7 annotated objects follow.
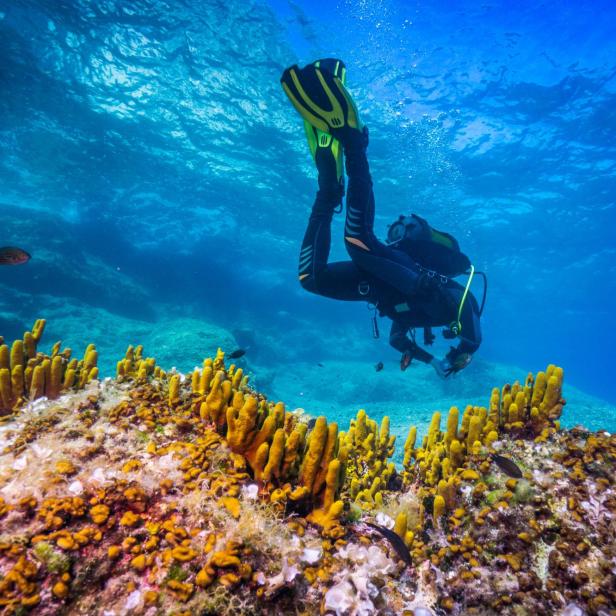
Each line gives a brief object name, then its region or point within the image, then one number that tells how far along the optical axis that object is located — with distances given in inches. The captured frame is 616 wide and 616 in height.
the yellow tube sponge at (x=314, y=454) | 85.6
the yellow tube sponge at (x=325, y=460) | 87.7
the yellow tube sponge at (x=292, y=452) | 87.3
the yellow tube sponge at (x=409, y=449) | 125.0
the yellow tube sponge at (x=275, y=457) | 83.8
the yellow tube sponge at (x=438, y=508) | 92.2
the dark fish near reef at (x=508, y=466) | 89.9
